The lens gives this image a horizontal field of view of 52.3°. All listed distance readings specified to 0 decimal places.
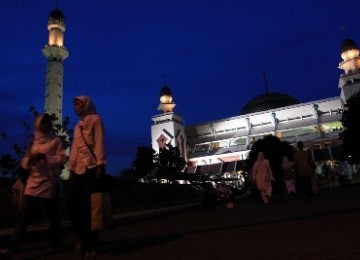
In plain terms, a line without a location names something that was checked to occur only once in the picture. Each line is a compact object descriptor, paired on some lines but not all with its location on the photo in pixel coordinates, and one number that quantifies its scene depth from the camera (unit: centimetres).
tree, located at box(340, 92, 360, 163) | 3120
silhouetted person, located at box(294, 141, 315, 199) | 1031
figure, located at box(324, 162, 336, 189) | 2217
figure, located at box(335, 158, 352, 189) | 1943
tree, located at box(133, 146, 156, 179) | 4997
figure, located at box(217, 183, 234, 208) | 1429
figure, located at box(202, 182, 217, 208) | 1382
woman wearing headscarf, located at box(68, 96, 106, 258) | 392
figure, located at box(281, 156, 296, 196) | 1455
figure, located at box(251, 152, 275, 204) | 1183
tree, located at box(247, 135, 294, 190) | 3944
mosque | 5162
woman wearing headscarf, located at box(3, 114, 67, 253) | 422
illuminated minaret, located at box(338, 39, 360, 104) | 5322
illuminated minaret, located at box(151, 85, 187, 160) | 6300
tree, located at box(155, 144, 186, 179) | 4784
